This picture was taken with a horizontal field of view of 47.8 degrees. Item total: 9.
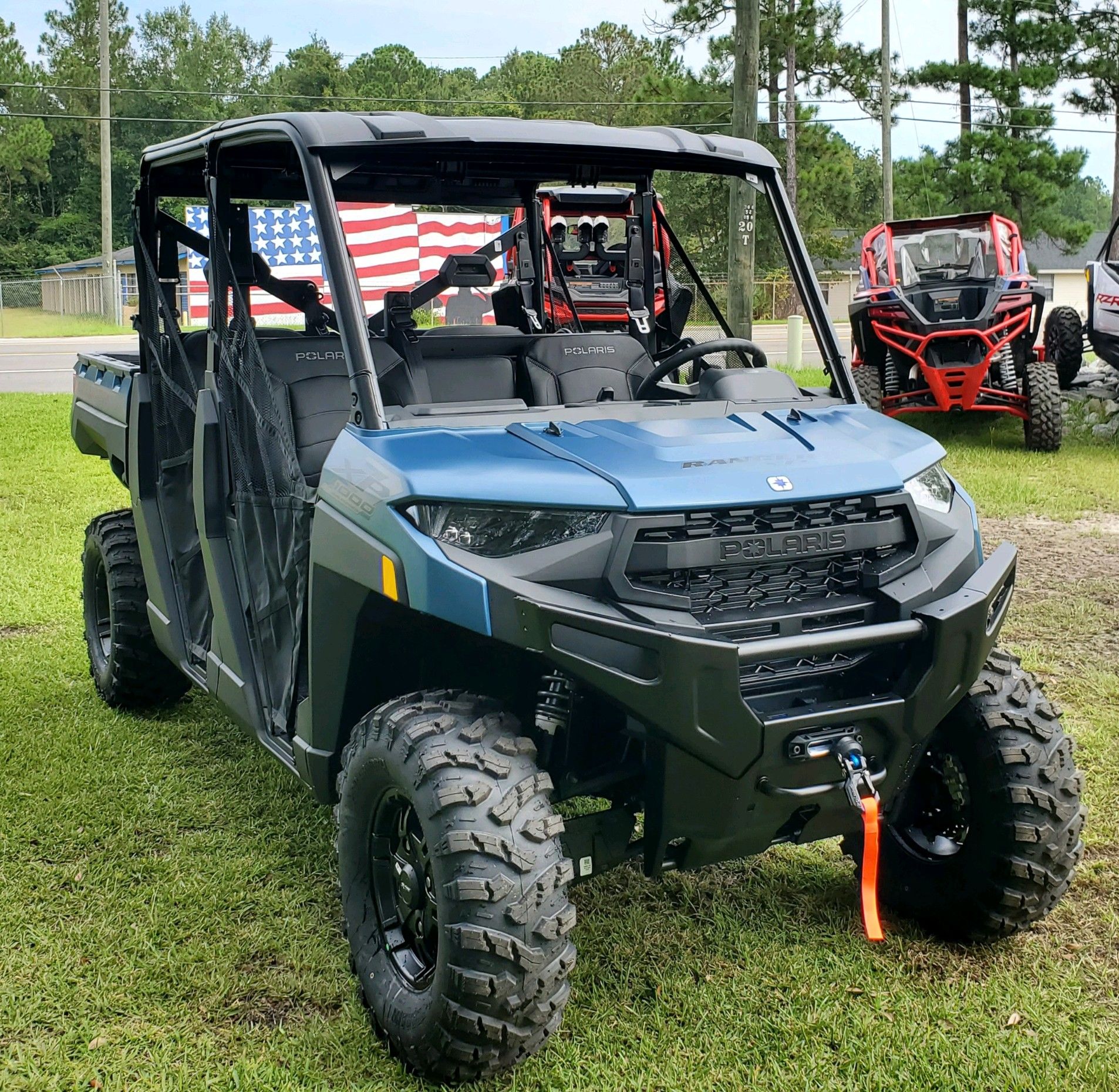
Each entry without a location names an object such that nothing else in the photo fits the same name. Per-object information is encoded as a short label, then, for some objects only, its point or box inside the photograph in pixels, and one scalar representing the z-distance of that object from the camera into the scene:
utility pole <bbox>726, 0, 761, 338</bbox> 11.58
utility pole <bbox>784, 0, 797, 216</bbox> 35.94
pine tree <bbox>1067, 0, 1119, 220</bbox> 27.94
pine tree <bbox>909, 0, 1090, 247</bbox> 28.80
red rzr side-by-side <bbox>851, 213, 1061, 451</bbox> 11.08
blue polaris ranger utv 2.56
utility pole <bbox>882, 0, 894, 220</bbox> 26.75
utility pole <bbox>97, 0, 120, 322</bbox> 30.12
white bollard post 17.31
